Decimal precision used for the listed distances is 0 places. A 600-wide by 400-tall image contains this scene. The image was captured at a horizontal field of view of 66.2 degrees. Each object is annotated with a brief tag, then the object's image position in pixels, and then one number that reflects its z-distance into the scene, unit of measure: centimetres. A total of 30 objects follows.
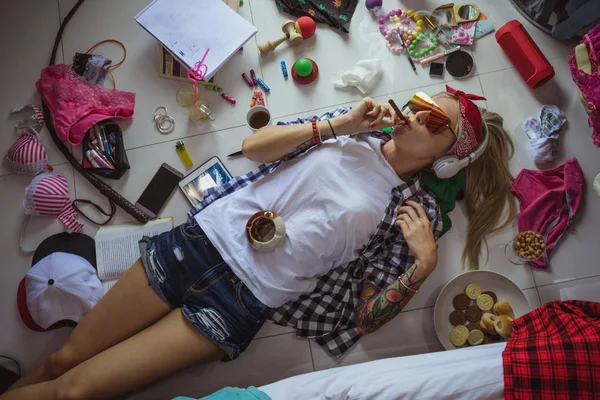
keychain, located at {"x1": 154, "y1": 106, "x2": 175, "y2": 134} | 236
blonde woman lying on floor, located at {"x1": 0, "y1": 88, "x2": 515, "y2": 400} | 180
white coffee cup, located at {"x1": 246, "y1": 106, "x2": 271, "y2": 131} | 223
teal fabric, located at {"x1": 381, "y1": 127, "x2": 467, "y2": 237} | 196
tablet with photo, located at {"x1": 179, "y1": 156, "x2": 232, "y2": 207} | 227
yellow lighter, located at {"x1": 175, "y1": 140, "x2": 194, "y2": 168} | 230
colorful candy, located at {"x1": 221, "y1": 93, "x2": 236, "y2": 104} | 238
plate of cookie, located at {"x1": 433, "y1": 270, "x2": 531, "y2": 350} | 203
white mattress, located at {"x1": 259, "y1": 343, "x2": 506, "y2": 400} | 156
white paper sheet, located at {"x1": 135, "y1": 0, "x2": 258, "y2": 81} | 229
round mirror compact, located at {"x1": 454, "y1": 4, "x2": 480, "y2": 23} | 243
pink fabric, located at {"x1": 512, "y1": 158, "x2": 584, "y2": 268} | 219
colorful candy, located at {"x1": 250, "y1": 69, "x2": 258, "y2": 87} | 239
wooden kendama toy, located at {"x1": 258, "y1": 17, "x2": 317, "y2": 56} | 237
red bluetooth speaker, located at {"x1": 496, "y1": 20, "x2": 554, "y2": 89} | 232
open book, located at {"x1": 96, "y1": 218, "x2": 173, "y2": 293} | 218
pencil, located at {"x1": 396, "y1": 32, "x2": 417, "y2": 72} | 242
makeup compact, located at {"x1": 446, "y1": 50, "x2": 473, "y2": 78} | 241
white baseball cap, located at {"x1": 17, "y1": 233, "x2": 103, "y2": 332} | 204
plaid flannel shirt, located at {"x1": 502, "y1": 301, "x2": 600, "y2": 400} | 144
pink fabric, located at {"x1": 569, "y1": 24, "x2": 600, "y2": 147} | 185
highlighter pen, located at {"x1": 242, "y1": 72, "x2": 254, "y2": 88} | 238
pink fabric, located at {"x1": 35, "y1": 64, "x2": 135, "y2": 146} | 226
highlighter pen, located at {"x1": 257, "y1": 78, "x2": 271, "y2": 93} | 239
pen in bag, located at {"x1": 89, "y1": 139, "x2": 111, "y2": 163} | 227
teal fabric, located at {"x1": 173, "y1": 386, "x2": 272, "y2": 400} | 168
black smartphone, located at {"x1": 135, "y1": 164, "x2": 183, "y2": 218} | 228
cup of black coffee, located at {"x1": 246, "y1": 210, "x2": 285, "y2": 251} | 181
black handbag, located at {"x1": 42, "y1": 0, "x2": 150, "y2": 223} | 224
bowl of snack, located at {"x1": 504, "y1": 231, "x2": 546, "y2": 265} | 213
